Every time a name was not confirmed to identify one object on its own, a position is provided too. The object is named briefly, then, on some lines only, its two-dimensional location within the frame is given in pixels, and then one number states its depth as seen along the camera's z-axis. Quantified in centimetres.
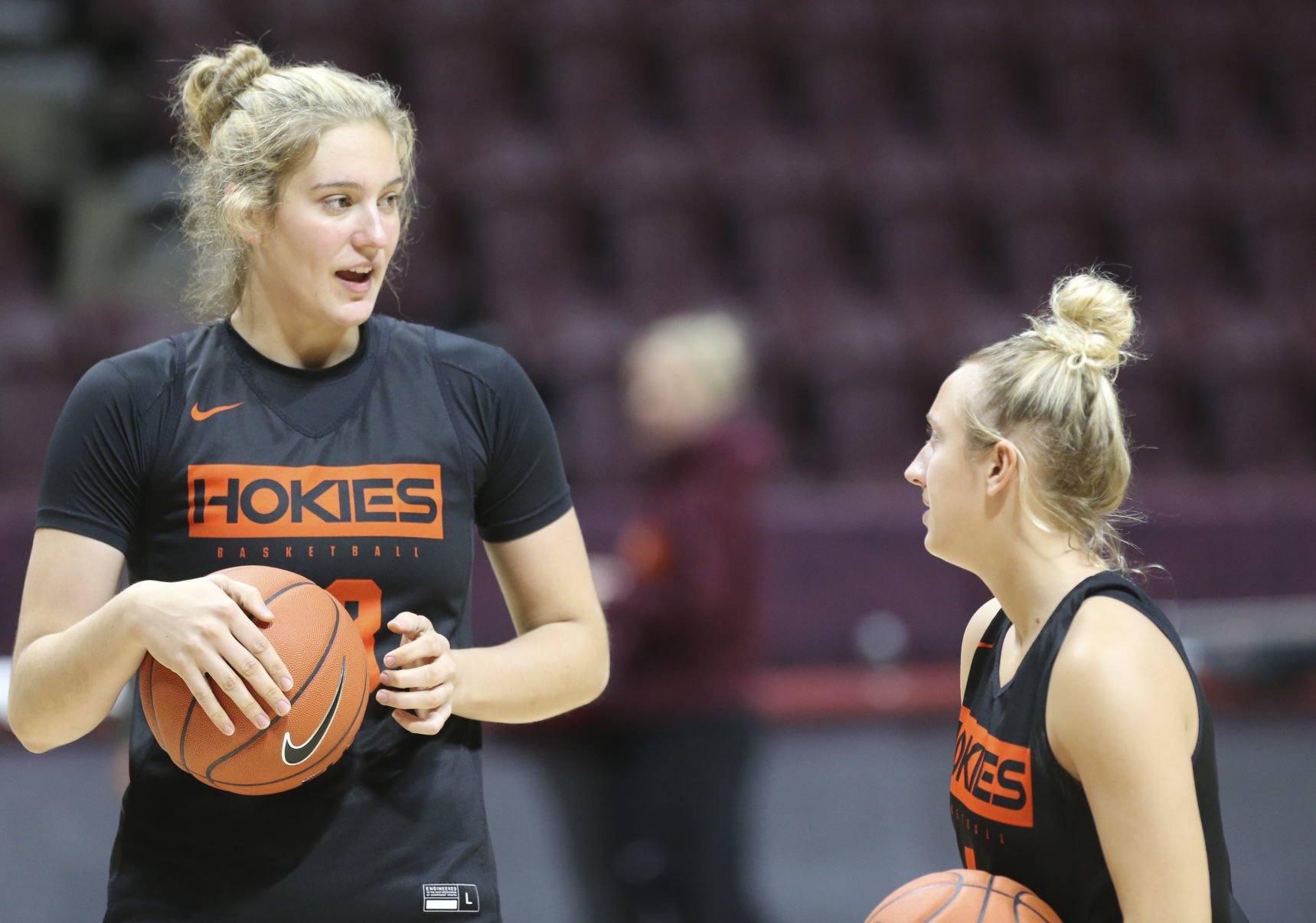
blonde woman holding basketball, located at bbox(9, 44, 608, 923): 778
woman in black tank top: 766
